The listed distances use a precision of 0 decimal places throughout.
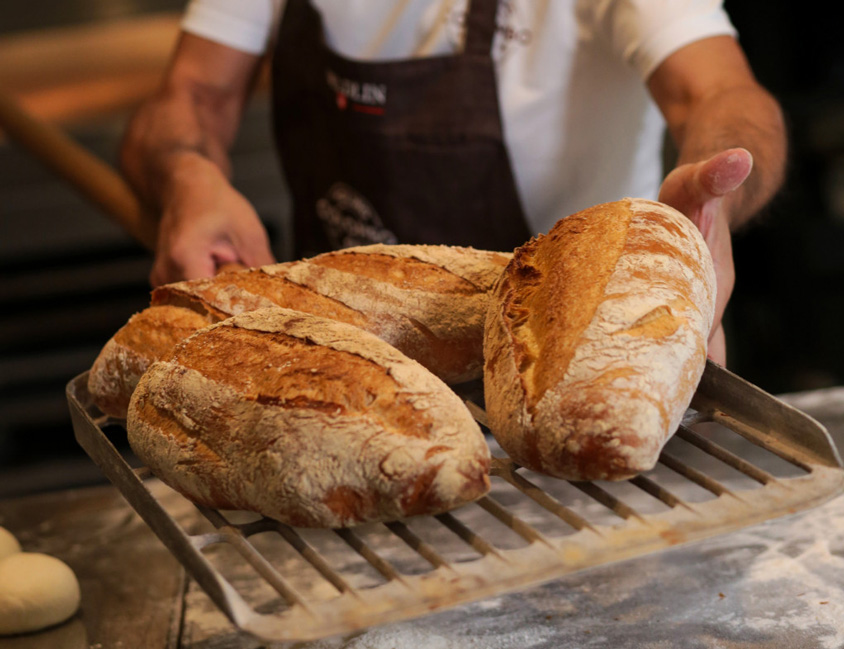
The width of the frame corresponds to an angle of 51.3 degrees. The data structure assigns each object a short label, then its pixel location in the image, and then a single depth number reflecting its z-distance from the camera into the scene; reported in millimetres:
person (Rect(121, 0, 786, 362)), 1521
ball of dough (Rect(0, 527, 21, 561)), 1340
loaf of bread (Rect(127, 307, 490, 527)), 813
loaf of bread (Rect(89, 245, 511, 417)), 1114
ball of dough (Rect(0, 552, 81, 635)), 1207
